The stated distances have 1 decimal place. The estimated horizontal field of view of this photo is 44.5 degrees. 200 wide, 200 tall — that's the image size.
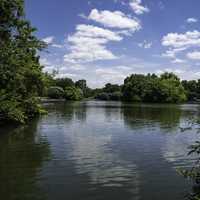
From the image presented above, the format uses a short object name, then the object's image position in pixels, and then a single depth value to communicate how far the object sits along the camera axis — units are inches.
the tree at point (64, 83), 5264.7
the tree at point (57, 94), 4666.8
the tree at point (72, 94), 4659.5
